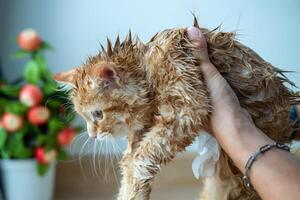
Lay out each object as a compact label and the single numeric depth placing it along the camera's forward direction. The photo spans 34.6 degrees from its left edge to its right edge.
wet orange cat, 0.58
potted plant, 1.36
